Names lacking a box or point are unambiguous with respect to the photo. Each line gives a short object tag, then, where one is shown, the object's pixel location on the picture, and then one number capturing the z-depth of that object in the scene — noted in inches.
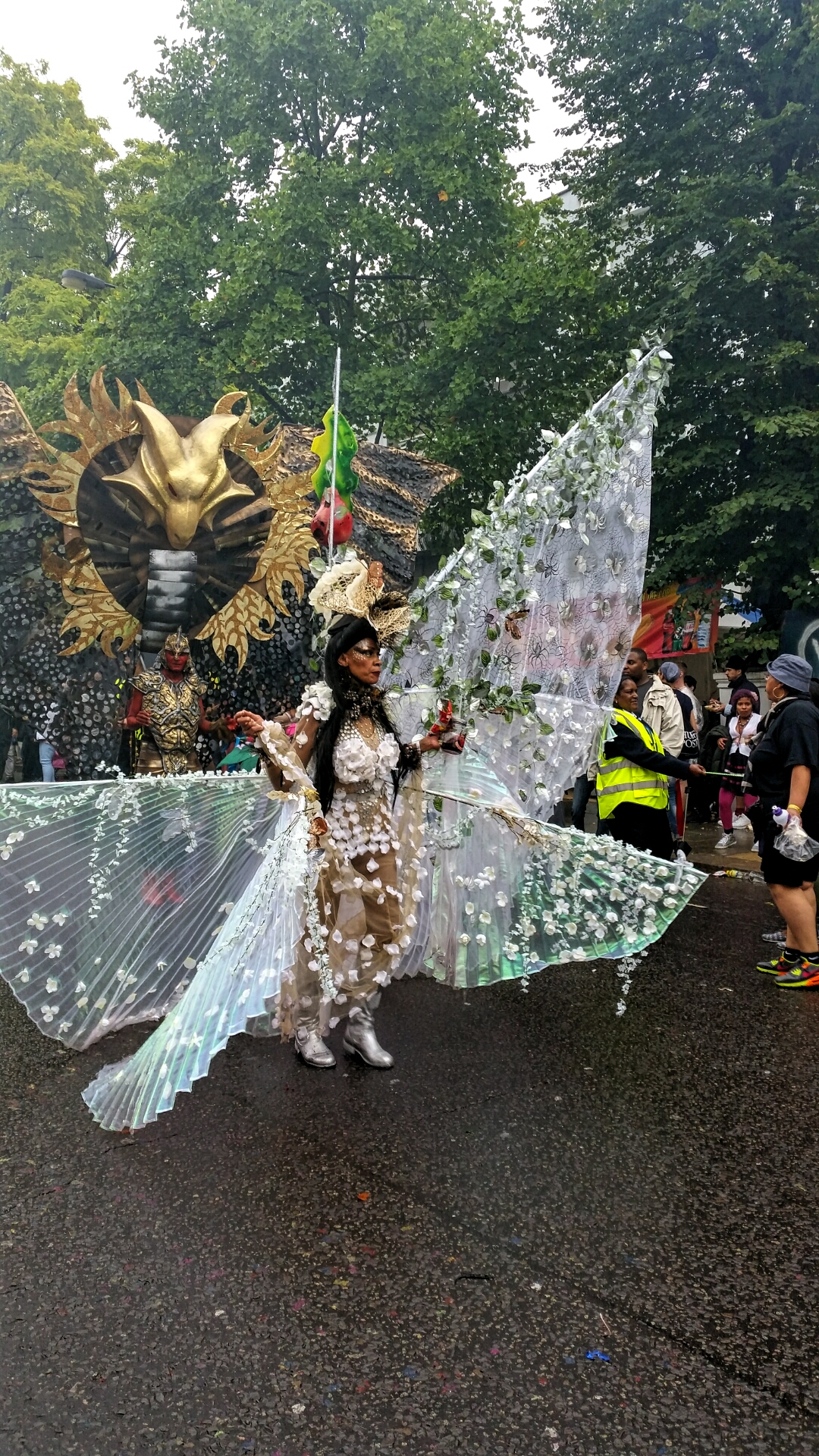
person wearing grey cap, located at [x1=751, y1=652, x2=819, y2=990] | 195.9
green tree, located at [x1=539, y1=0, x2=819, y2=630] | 396.5
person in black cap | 381.7
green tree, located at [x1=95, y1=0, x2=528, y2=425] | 566.6
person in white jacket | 302.7
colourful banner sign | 443.8
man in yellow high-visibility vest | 214.4
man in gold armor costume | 240.4
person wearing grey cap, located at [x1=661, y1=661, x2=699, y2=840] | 331.3
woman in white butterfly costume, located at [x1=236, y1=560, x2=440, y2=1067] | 145.2
